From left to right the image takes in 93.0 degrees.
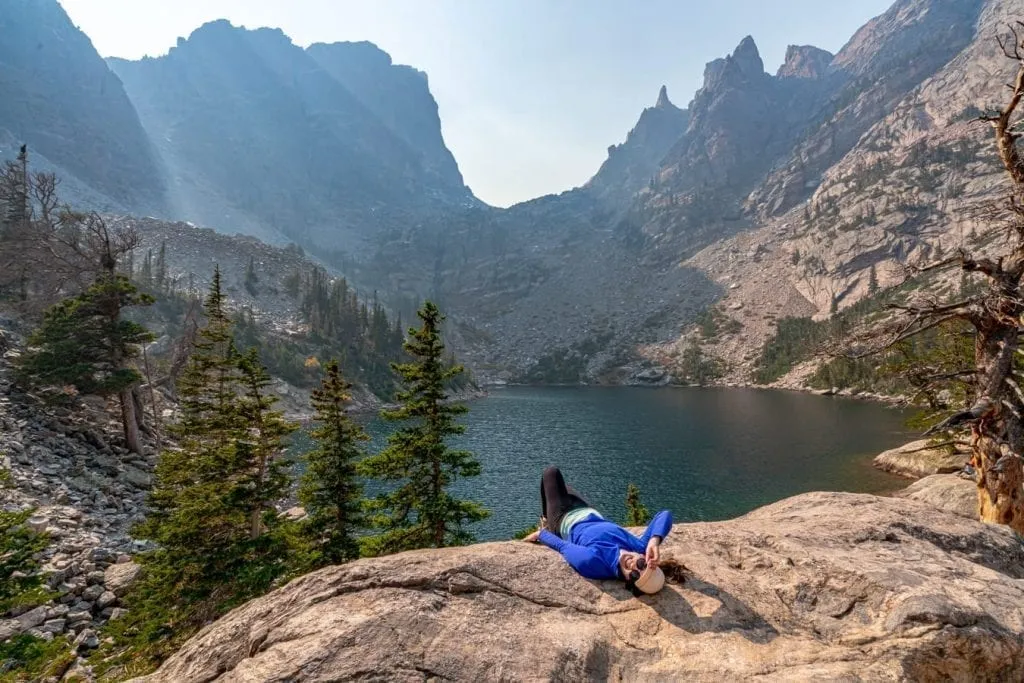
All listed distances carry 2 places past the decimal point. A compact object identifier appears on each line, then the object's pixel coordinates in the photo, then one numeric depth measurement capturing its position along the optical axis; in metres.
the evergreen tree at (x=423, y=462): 18.56
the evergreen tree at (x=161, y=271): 108.69
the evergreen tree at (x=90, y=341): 26.38
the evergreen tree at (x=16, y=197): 46.25
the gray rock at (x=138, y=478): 27.02
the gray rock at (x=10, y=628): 13.79
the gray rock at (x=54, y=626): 14.82
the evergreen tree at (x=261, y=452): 17.25
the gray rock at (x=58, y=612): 15.43
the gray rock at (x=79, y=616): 15.49
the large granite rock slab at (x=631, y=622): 4.59
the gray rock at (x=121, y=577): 17.44
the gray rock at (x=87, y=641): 14.40
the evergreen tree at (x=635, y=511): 25.96
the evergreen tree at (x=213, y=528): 15.27
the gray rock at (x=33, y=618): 14.58
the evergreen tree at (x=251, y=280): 135.62
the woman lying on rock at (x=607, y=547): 5.86
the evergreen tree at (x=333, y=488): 18.28
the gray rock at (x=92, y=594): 16.89
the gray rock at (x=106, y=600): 16.73
